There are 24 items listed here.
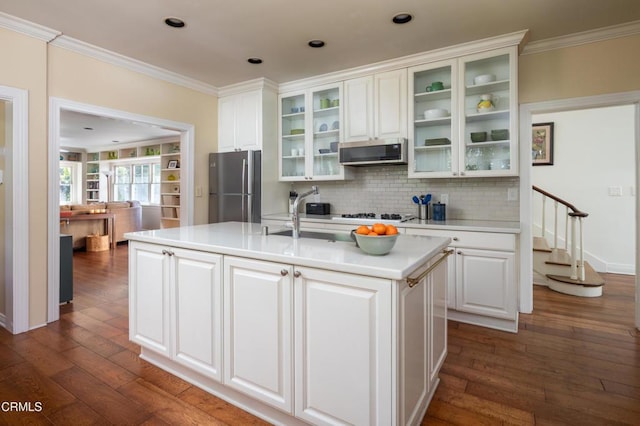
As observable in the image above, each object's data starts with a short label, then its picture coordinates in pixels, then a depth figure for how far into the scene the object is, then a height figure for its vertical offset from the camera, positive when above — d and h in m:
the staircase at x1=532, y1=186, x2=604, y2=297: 3.91 -0.64
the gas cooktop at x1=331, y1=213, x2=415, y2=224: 3.52 -0.08
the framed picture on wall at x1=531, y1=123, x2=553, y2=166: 5.16 +0.99
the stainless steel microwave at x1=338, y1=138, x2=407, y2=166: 3.56 +0.62
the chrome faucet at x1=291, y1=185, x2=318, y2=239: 2.03 -0.06
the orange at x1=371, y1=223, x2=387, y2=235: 1.53 -0.08
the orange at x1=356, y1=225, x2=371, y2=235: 1.55 -0.09
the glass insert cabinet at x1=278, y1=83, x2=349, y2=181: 4.16 +0.95
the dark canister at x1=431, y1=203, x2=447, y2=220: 3.58 -0.02
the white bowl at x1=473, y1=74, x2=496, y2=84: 3.23 +1.23
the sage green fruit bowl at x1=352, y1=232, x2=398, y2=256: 1.50 -0.15
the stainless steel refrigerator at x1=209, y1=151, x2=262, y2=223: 4.20 +0.30
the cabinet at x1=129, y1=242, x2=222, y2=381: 1.88 -0.56
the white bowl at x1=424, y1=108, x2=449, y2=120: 3.48 +0.98
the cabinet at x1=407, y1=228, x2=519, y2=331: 2.87 -0.59
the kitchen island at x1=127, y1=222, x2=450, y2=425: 1.36 -0.53
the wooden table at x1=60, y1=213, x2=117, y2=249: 6.86 -0.26
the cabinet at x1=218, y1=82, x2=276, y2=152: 4.26 +1.17
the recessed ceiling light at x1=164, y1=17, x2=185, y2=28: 2.77 +1.54
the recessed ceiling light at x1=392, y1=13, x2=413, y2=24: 2.70 +1.53
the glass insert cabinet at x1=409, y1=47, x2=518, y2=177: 3.19 +0.91
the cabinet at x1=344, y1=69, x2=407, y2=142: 3.64 +1.14
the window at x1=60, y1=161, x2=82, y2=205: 10.31 +0.77
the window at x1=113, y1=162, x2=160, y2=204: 8.82 +0.75
